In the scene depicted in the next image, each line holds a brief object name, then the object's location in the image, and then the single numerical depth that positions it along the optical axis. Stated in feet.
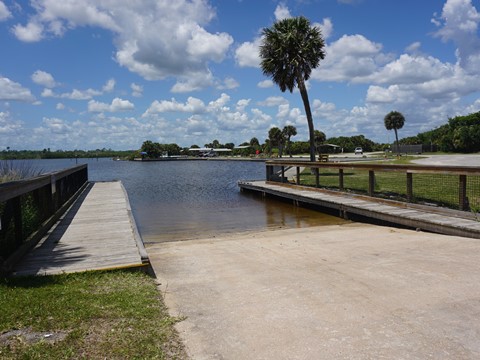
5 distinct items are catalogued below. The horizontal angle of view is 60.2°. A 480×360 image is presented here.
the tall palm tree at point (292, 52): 83.76
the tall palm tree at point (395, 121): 206.39
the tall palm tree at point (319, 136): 310.45
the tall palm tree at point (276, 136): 305.26
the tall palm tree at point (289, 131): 304.91
